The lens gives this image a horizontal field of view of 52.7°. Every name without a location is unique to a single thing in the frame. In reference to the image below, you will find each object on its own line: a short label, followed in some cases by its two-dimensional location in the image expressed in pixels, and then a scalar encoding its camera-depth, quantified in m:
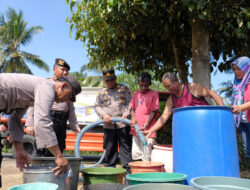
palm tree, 25.17
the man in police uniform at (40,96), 1.89
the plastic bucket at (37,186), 1.71
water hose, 3.10
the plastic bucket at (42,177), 1.94
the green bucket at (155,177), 1.85
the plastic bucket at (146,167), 2.44
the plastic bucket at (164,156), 2.85
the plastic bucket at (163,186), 1.70
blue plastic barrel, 2.19
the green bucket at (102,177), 2.34
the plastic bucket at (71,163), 2.41
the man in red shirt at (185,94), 2.98
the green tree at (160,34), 4.05
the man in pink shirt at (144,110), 3.71
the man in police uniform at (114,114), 3.83
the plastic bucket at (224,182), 1.65
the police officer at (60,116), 3.45
